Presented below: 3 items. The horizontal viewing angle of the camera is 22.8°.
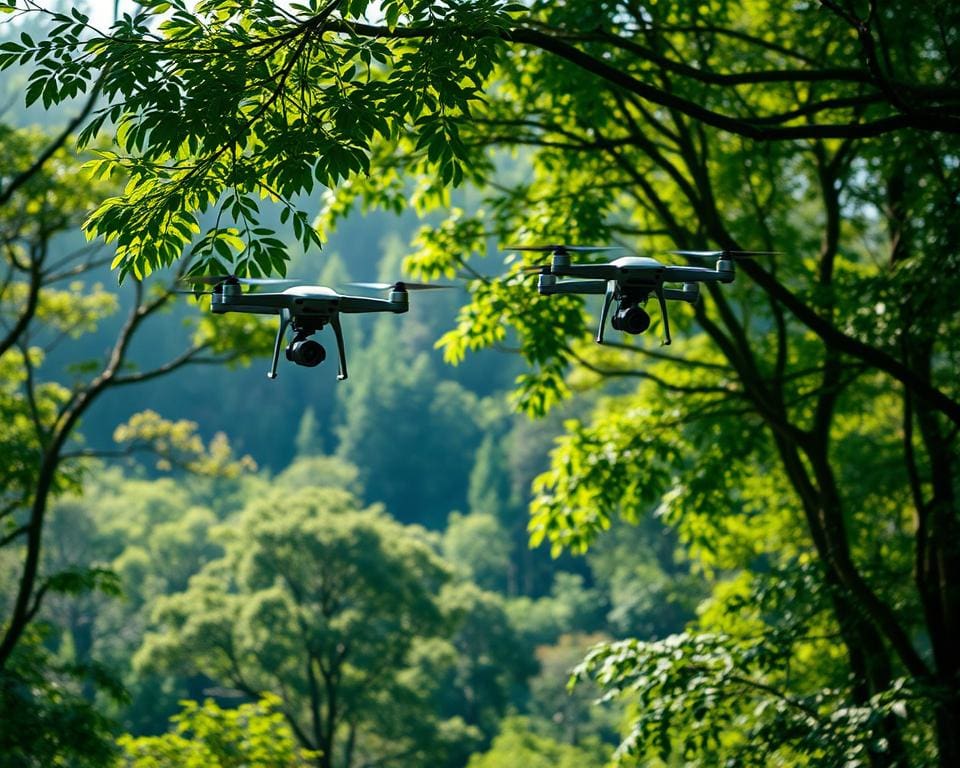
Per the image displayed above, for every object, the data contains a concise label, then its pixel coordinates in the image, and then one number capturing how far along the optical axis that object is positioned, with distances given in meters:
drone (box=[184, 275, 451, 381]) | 7.20
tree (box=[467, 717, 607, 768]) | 82.69
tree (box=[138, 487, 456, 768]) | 75.50
